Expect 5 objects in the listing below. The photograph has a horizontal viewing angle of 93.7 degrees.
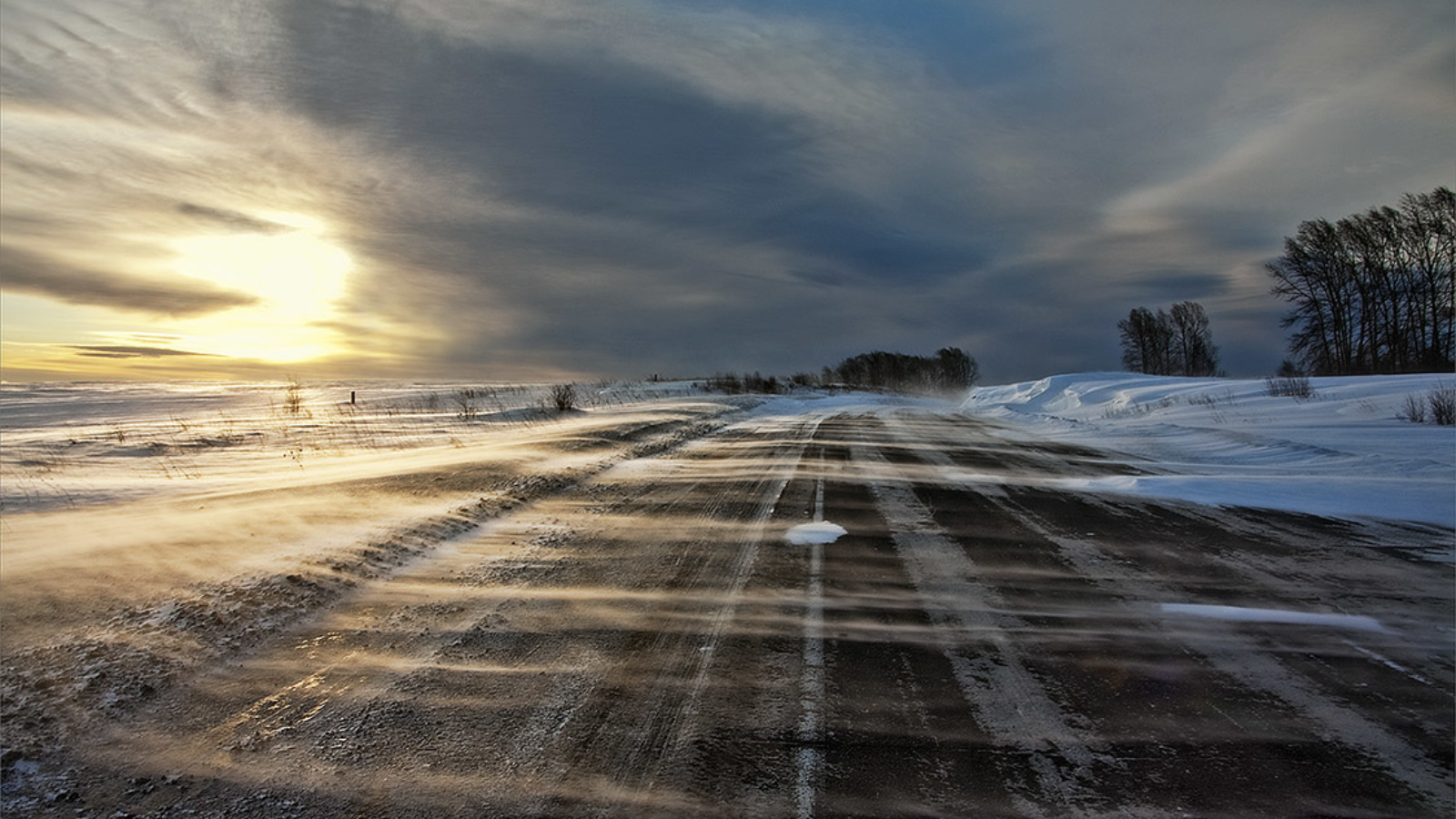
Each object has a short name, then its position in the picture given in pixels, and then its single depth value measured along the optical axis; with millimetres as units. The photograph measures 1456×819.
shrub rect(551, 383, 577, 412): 23016
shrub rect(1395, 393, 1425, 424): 12289
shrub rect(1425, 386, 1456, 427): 11672
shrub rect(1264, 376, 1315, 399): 16422
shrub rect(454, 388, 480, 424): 19895
